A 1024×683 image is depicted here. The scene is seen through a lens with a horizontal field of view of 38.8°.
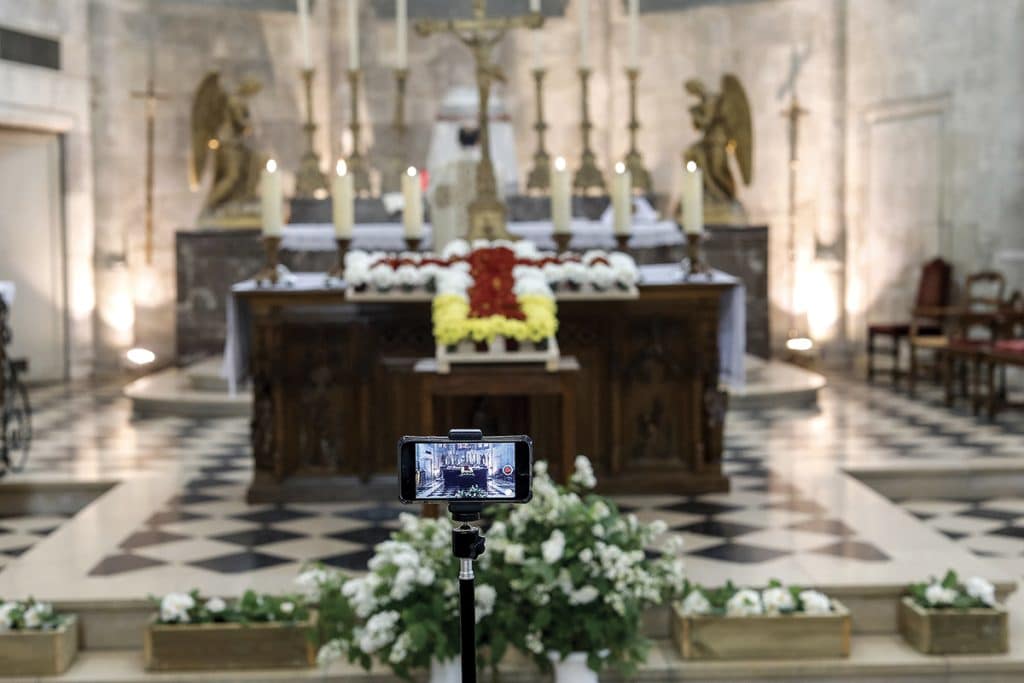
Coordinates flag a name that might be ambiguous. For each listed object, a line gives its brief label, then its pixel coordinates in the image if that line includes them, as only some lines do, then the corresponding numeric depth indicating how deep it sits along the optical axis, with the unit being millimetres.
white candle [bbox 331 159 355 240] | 6750
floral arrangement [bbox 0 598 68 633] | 4734
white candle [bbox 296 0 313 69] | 7988
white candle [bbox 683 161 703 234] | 6734
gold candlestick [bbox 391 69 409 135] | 9211
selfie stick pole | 2387
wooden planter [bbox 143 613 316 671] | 4684
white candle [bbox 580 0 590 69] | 8547
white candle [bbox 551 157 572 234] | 7000
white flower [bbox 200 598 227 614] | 4758
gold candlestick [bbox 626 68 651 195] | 11263
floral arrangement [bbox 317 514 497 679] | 4285
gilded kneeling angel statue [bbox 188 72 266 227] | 13320
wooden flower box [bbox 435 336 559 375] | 5812
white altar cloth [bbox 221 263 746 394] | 6816
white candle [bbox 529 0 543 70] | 10078
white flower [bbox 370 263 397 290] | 6426
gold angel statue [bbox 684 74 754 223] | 13203
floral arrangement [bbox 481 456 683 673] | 4336
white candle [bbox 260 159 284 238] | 6602
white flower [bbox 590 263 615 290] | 6465
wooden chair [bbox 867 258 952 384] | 12227
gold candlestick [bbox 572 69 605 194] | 11547
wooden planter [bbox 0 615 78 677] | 4656
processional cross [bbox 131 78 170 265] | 13602
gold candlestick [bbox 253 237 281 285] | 6684
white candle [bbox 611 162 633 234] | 7012
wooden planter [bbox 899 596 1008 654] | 4742
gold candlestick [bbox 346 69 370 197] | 9847
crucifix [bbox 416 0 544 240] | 7098
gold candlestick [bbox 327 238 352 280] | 6879
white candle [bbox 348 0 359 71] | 8258
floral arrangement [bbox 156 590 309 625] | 4734
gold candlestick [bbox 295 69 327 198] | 12031
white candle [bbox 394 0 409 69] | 8555
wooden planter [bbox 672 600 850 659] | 4707
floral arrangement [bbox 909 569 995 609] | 4816
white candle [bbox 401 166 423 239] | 6895
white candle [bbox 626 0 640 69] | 9170
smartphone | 2436
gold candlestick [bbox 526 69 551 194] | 11609
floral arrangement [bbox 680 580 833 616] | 4746
